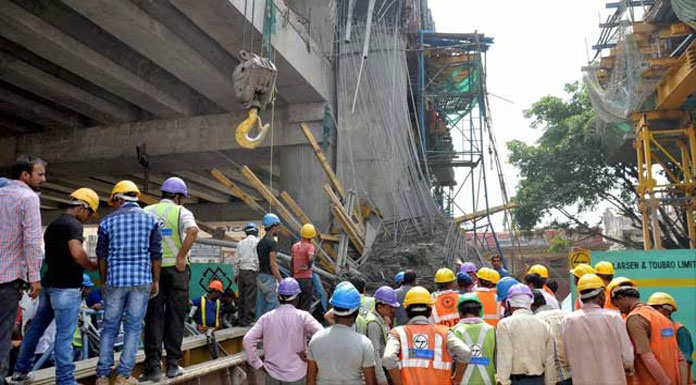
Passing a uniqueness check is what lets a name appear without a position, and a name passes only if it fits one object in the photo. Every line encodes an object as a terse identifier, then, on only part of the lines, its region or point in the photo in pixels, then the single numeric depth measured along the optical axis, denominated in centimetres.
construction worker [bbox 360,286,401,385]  428
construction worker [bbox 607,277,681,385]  406
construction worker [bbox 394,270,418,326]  589
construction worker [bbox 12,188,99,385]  384
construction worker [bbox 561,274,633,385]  388
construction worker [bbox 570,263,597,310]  605
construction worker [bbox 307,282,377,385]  350
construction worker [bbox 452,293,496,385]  390
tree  2116
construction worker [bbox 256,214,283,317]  695
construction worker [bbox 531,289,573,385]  403
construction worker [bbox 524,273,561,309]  572
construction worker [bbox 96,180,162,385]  401
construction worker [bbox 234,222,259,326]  764
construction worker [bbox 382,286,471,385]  364
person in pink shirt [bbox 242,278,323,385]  415
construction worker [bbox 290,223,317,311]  720
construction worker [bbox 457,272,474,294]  591
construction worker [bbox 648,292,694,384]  435
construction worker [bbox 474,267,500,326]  530
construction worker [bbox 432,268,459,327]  512
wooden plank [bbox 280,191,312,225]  1043
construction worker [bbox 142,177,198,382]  448
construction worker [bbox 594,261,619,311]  596
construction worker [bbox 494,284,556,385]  390
